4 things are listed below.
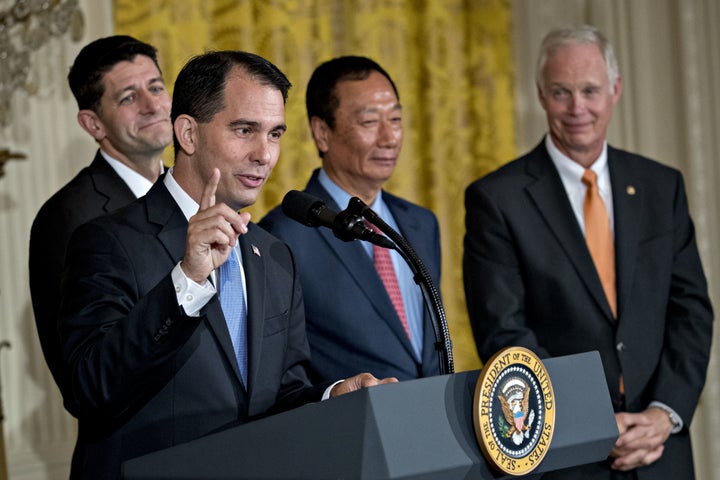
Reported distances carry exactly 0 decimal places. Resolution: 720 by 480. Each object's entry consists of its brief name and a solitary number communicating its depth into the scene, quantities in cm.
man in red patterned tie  826
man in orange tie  834
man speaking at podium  752
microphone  755
